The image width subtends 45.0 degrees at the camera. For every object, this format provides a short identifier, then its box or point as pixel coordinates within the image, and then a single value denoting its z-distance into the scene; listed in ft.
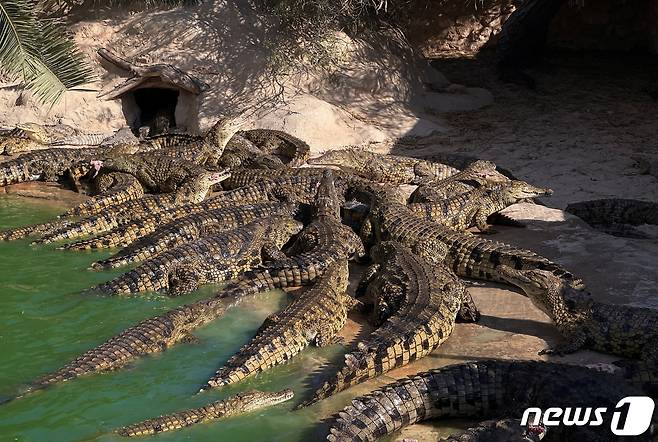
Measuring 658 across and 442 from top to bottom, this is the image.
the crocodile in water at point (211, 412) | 18.61
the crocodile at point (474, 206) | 32.09
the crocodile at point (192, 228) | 29.30
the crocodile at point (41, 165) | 38.96
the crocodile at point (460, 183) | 34.32
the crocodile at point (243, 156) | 39.27
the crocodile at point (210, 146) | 40.06
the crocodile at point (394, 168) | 38.50
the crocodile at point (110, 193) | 34.09
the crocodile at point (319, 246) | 27.53
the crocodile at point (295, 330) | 21.43
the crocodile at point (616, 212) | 31.99
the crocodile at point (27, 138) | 42.50
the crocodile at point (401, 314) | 20.61
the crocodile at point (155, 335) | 21.17
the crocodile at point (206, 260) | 27.07
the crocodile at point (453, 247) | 26.27
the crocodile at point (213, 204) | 30.99
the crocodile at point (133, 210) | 31.63
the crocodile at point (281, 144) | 40.09
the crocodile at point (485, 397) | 17.48
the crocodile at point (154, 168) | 37.17
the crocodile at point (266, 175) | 36.10
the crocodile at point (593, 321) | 21.27
